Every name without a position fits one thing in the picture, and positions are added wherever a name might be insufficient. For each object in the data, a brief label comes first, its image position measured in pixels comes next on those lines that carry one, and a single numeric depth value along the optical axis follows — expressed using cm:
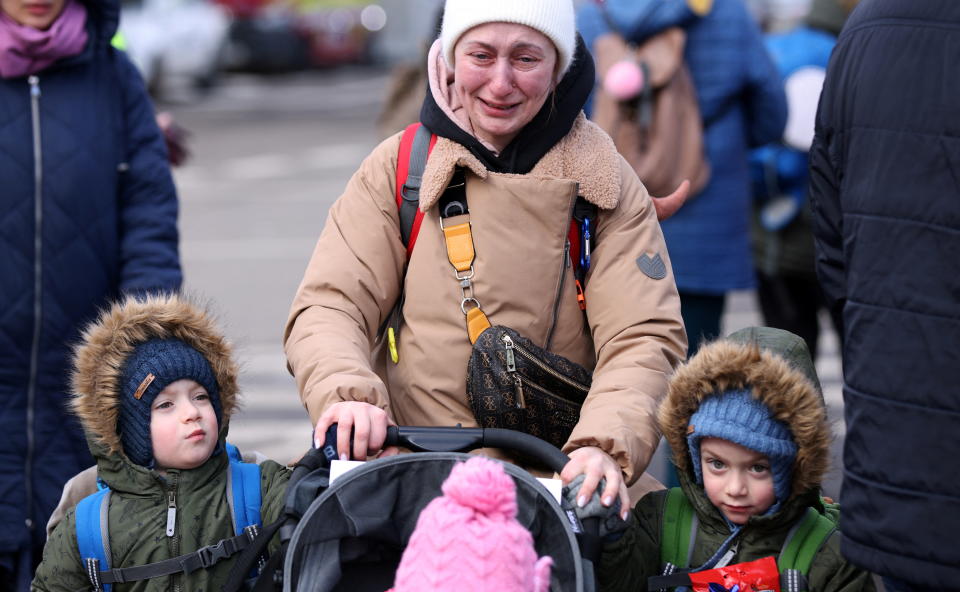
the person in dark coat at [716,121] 1131
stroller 588
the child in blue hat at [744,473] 666
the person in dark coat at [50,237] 855
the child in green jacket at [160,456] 688
